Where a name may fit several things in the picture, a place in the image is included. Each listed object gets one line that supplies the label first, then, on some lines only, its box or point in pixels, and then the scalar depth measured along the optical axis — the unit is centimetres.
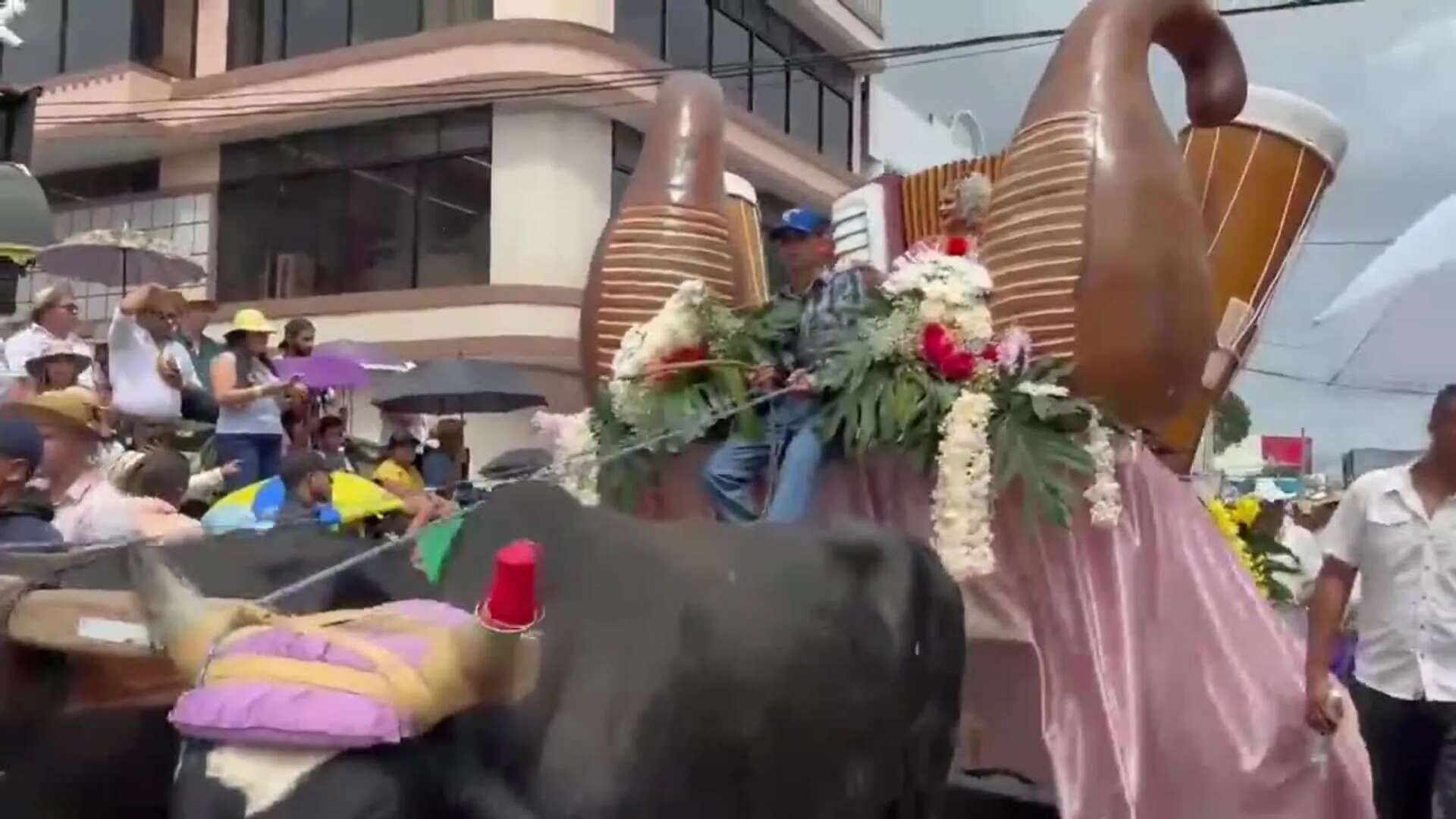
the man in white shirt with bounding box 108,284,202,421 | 723
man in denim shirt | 484
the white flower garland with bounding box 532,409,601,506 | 509
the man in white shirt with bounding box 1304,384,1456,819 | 457
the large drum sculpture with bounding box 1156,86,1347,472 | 700
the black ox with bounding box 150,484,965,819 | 257
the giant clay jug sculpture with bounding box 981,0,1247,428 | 463
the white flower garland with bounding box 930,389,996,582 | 449
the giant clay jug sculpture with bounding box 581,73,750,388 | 575
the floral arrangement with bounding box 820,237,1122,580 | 450
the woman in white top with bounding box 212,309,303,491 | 704
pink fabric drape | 459
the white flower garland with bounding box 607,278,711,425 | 529
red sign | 2928
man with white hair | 648
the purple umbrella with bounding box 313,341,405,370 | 1076
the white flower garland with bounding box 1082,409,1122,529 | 452
